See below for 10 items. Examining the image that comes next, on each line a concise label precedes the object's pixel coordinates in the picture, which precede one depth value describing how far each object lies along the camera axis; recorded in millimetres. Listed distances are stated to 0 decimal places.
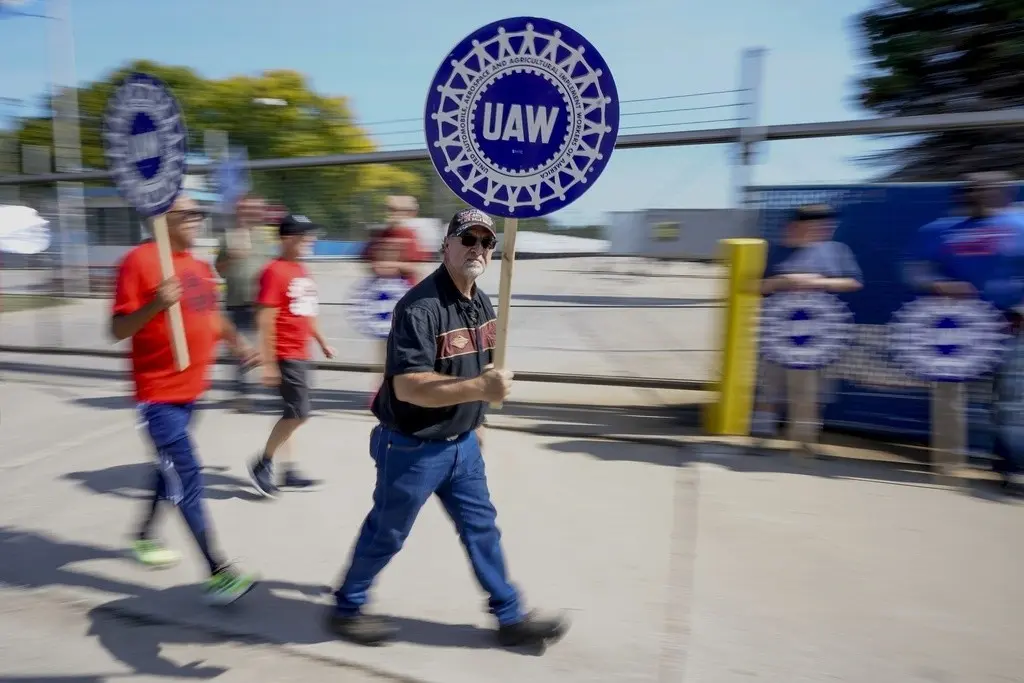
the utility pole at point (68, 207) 9367
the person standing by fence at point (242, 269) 6441
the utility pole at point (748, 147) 5691
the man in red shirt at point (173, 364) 3354
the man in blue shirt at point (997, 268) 4703
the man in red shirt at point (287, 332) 4711
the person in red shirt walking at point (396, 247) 5566
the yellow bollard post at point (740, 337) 5469
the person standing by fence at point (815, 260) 5238
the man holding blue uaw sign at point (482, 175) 2777
